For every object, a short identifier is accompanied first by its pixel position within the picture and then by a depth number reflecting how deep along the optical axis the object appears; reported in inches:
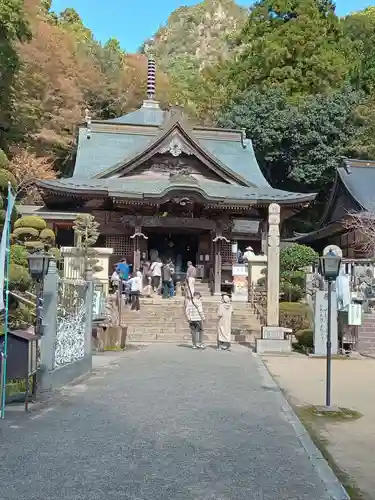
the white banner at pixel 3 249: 261.6
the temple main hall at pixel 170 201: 937.5
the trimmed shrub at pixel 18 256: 591.1
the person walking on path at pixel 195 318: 607.2
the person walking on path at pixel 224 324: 611.2
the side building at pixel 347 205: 1039.0
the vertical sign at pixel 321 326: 582.6
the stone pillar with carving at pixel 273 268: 617.9
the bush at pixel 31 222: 818.8
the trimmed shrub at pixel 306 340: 629.9
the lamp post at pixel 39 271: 336.5
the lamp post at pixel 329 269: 346.7
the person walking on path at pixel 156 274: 911.0
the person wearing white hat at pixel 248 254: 911.4
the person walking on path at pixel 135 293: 792.3
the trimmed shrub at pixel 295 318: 719.4
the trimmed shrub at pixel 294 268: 837.8
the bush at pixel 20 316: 551.2
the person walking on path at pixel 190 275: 761.7
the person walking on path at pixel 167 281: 895.7
